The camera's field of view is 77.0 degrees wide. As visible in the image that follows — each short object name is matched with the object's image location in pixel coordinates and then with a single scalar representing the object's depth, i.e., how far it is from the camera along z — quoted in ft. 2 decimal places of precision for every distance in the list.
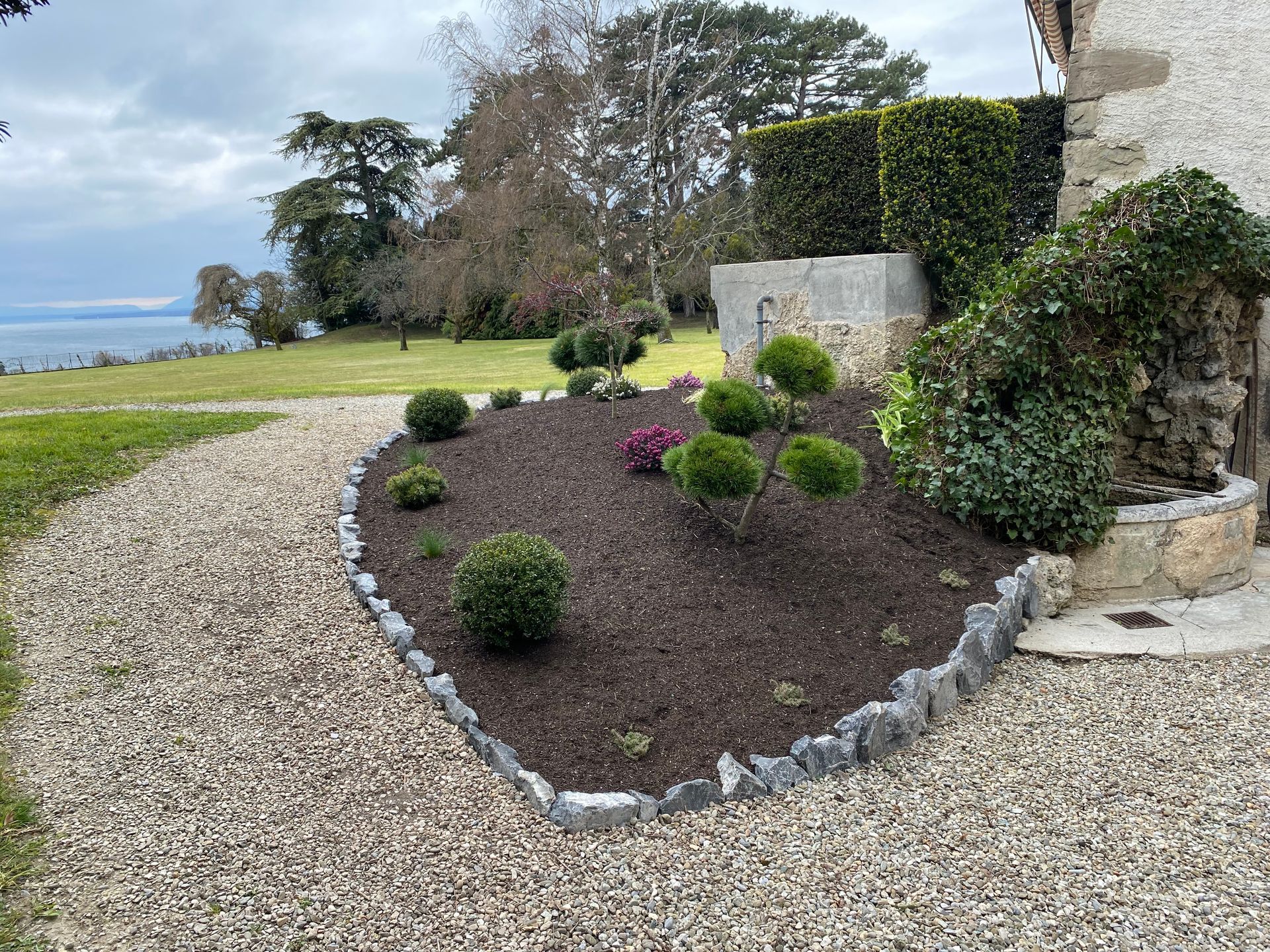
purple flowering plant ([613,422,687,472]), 22.75
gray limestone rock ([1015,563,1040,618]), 17.60
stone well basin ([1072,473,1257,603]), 18.79
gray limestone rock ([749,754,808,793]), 11.76
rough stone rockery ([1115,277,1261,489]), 21.20
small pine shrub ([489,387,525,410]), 35.73
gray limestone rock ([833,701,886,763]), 12.55
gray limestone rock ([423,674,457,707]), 13.93
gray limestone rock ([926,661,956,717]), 13.97
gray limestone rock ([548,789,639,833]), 10.80
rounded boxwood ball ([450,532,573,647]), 14.33
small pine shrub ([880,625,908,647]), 15.17
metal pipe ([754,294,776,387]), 28.86
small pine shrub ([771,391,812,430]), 23.61
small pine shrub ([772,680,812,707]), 13.33
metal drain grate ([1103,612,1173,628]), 17.80
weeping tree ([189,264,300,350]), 117.80
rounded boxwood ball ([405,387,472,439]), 29.99
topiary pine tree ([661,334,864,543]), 15.85
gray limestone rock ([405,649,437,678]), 14.73
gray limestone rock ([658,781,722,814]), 11.13
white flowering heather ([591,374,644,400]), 32.89
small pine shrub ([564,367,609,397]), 35.50
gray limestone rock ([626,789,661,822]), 10.98
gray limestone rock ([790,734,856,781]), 12.09
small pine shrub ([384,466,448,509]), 23.30
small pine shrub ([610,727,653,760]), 12.00
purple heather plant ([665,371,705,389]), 33.83
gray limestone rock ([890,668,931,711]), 13.53
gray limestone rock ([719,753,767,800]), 11.48
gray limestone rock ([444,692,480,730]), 13.01
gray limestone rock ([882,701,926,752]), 12.94
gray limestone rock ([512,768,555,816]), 11.14
